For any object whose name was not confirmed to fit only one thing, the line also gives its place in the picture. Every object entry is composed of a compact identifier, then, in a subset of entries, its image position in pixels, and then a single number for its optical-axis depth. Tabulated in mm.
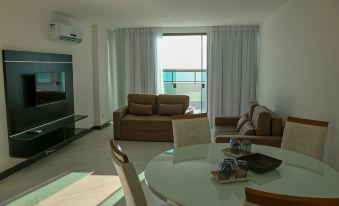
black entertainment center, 4012
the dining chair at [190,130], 3057
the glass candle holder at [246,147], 2441
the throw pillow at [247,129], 3849
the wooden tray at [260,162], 2012
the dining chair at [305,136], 2551
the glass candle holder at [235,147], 2421
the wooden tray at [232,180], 1840
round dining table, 1687
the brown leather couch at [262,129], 3611
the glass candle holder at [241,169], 1883
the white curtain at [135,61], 7242
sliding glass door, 7500
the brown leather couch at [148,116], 5742
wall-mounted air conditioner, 4902
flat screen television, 4531
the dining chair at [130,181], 1716
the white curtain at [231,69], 6961
